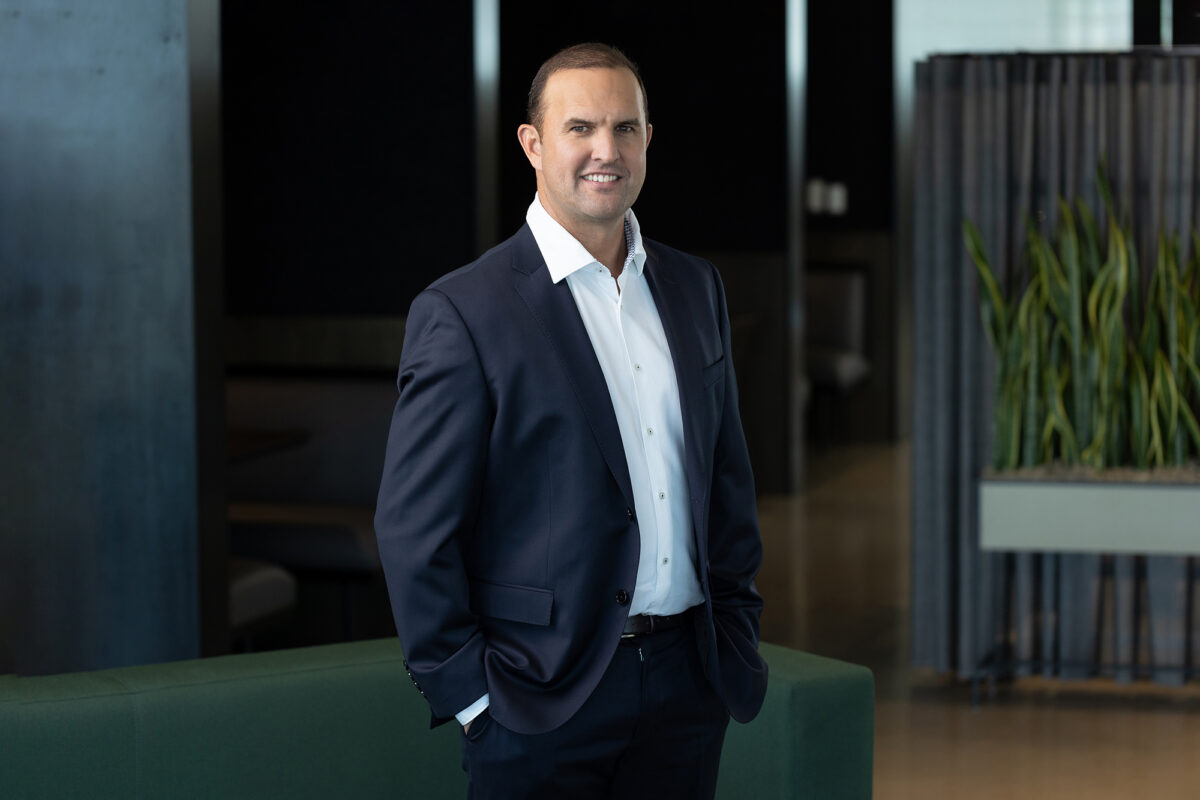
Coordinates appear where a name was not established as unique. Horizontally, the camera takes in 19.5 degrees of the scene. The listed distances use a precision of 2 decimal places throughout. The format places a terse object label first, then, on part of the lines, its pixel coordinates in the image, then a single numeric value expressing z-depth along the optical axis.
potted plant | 7.90
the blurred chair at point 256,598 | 7.59
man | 4.52
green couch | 4.98
